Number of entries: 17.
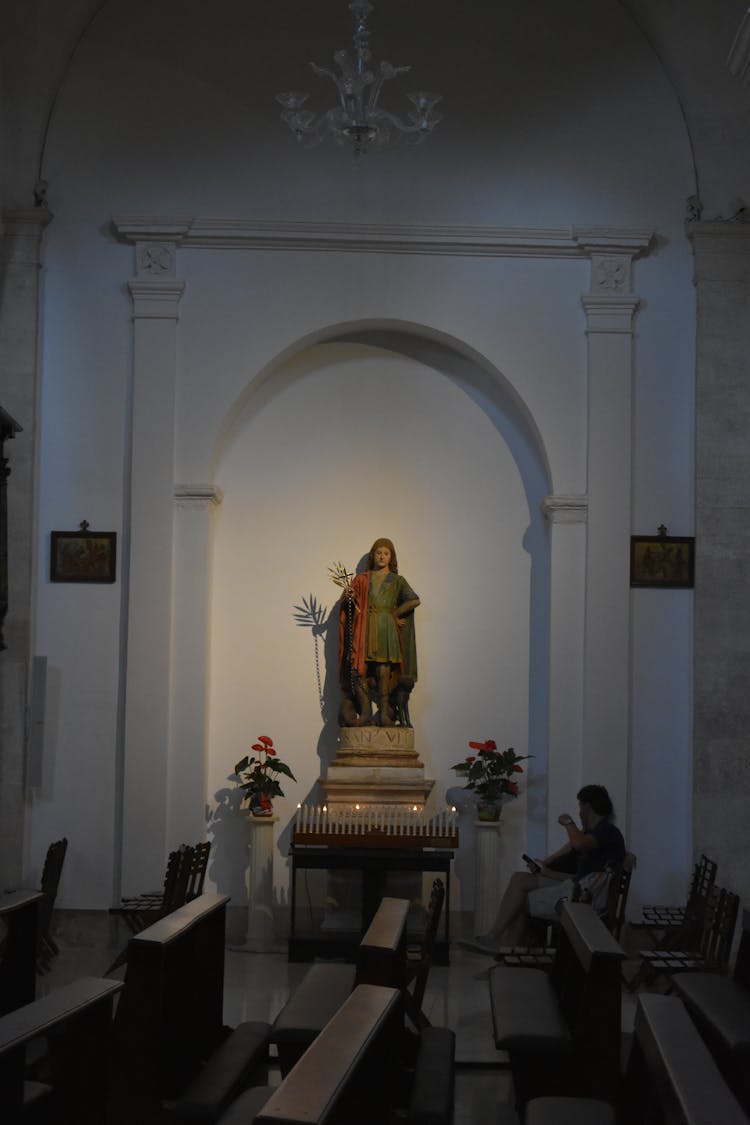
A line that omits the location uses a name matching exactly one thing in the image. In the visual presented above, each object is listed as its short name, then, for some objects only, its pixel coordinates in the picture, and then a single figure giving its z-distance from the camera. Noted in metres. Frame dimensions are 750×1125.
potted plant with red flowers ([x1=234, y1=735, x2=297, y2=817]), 9.34
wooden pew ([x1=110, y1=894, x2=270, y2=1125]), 4.11
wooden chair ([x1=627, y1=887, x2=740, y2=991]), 6.60
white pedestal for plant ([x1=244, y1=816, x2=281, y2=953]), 9.07
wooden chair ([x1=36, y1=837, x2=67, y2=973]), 8.20
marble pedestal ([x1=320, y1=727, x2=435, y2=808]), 9.45
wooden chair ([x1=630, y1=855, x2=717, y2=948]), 7.38
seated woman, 7.83
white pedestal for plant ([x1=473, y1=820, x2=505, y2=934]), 9.35
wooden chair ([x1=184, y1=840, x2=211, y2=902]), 7.88
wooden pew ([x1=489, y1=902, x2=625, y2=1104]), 4.47
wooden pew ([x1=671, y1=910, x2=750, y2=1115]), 4.36
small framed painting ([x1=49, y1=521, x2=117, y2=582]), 9.71
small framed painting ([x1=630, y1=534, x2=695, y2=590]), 9.72
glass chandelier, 7.00
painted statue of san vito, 9.65
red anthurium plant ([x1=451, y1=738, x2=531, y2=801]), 9.51
